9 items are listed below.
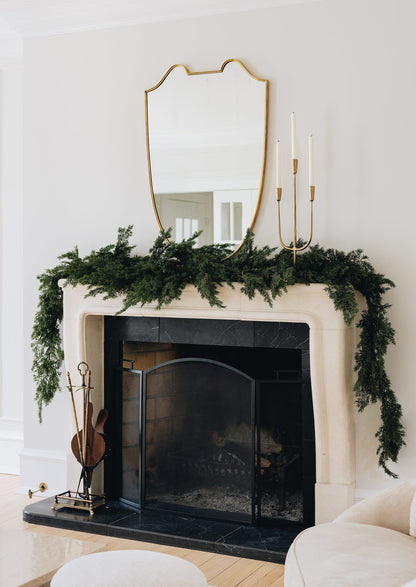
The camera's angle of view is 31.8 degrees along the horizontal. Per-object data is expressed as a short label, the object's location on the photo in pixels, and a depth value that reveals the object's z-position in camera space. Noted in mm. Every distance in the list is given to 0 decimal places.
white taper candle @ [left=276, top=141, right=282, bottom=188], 3301
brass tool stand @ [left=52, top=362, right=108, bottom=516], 3689
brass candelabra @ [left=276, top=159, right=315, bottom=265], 3280
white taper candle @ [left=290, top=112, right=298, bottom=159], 3260
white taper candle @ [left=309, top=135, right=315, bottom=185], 3244
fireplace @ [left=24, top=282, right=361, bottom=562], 3285
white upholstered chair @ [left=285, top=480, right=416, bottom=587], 1947
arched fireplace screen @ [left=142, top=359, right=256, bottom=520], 3600
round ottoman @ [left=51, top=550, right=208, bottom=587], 2043
